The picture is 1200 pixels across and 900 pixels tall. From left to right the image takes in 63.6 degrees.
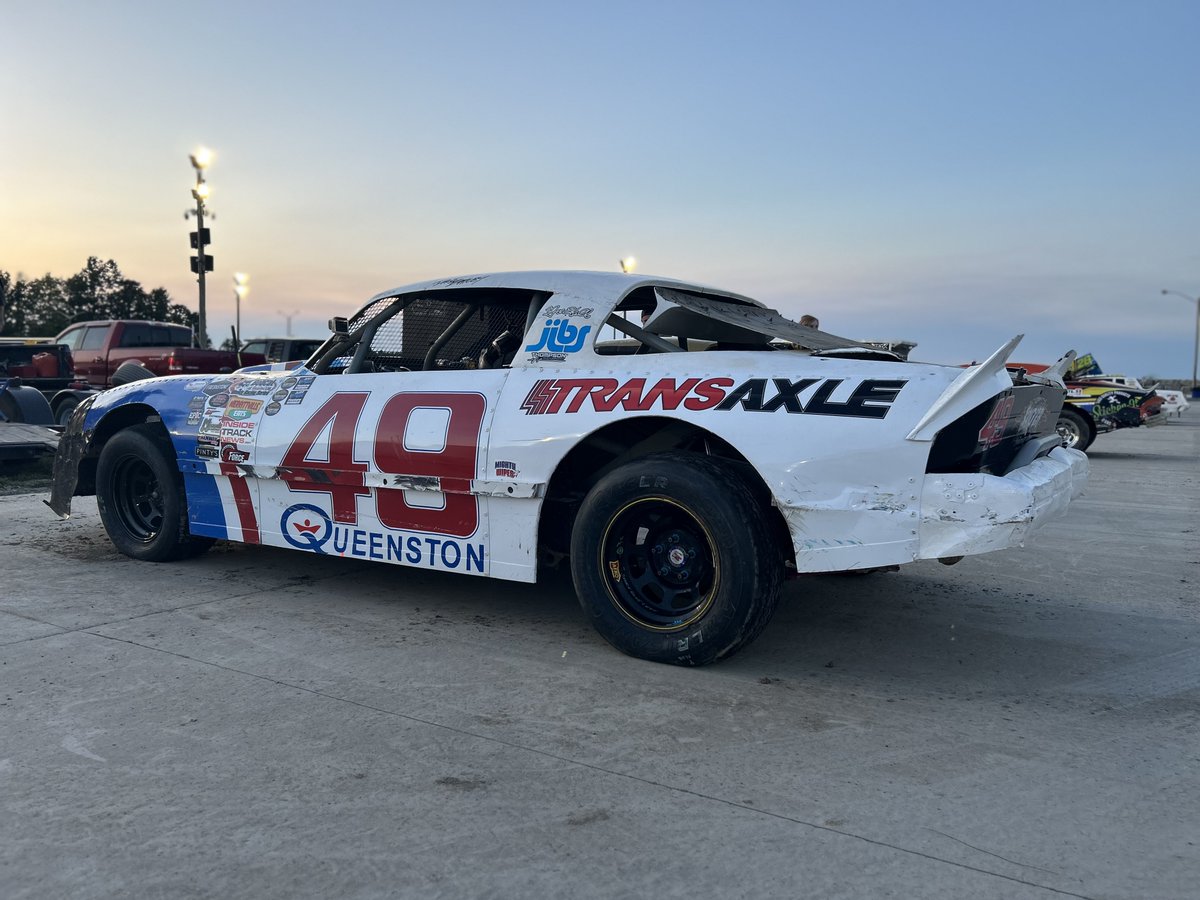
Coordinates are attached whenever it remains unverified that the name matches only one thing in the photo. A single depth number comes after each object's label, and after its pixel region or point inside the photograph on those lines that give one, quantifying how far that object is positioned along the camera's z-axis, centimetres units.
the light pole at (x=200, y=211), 1992
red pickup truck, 1784
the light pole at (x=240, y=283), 3253
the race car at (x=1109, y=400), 1577
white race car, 341
